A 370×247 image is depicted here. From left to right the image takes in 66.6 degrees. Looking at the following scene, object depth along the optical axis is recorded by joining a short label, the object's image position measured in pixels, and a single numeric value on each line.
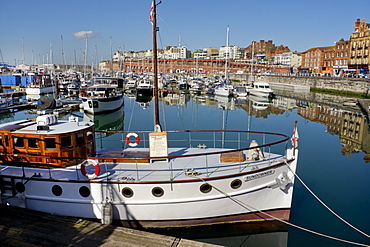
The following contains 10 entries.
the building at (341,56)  86.89
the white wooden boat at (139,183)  9.91
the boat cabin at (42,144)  10.42
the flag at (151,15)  12.71
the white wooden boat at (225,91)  61.56
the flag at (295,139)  10.74
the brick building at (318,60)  98.38
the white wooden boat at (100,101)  38.65
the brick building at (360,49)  74.51
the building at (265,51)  166.93
